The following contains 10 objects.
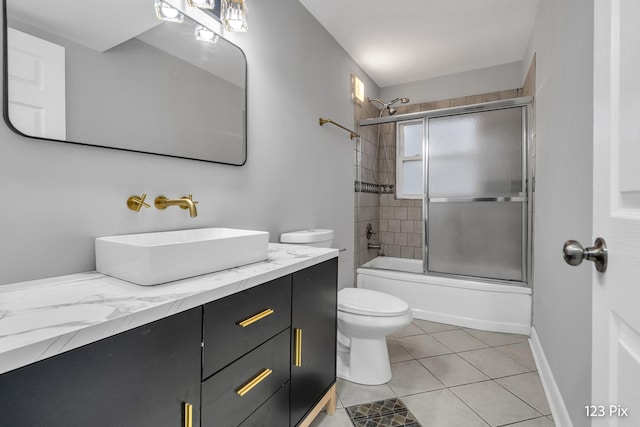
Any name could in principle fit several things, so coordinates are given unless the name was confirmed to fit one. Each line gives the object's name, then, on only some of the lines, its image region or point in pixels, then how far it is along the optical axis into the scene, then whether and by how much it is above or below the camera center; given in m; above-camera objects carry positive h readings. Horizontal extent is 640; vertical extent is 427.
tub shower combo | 2.56 -0.11
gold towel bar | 2.40 +0.69
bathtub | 2.50 -0.78
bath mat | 1.48 -1.04
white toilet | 1.75 -0.69
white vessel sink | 0.86 -0.15
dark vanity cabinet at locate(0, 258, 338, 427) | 0.56 -0.40
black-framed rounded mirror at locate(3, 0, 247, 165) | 0.93 +0.49
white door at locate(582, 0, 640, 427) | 0.53 +0.00
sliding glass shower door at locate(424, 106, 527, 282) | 2.61 +0.13
